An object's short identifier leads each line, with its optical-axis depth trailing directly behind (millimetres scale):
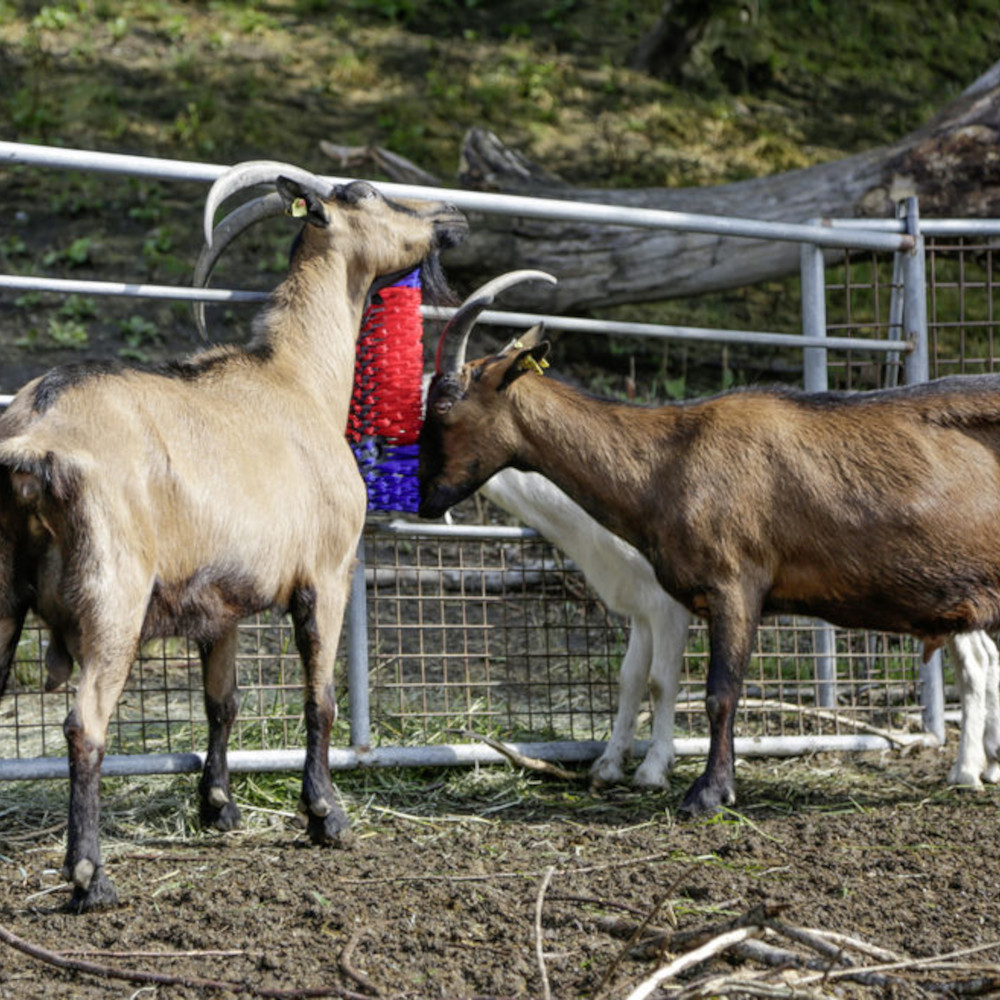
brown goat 5848
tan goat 4340
